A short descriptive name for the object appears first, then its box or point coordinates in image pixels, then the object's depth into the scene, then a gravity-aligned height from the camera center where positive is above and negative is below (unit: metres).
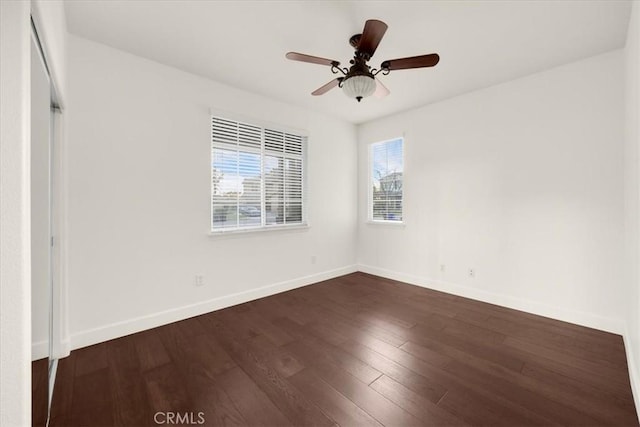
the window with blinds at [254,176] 3.41 +0.50
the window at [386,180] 4.62 +0.59
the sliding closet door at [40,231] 1.18 -0.09
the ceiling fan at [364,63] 2.04 +1.19
